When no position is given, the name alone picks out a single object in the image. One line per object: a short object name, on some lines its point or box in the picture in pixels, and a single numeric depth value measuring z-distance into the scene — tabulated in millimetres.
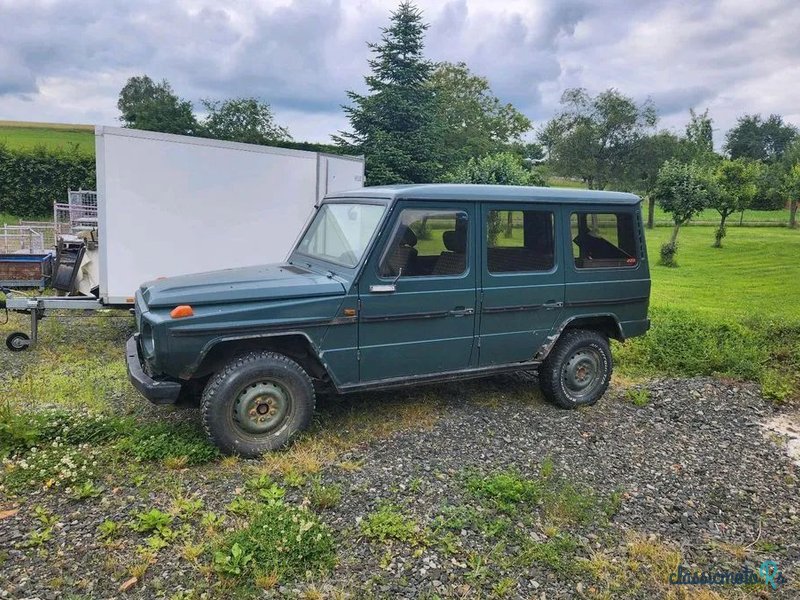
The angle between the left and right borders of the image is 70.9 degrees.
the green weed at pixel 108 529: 3354
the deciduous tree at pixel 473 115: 40031
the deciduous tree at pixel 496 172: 15336
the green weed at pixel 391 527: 3496
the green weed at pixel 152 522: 3428
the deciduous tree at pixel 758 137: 72688
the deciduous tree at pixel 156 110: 39681
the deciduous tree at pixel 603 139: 35594
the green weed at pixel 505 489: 3936
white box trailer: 7016
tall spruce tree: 21391
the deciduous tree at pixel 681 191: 21719
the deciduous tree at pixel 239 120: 40094
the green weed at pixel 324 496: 3775
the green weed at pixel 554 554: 3311
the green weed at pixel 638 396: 6043
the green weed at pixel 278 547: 3113
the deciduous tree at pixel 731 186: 24484
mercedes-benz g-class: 4258
